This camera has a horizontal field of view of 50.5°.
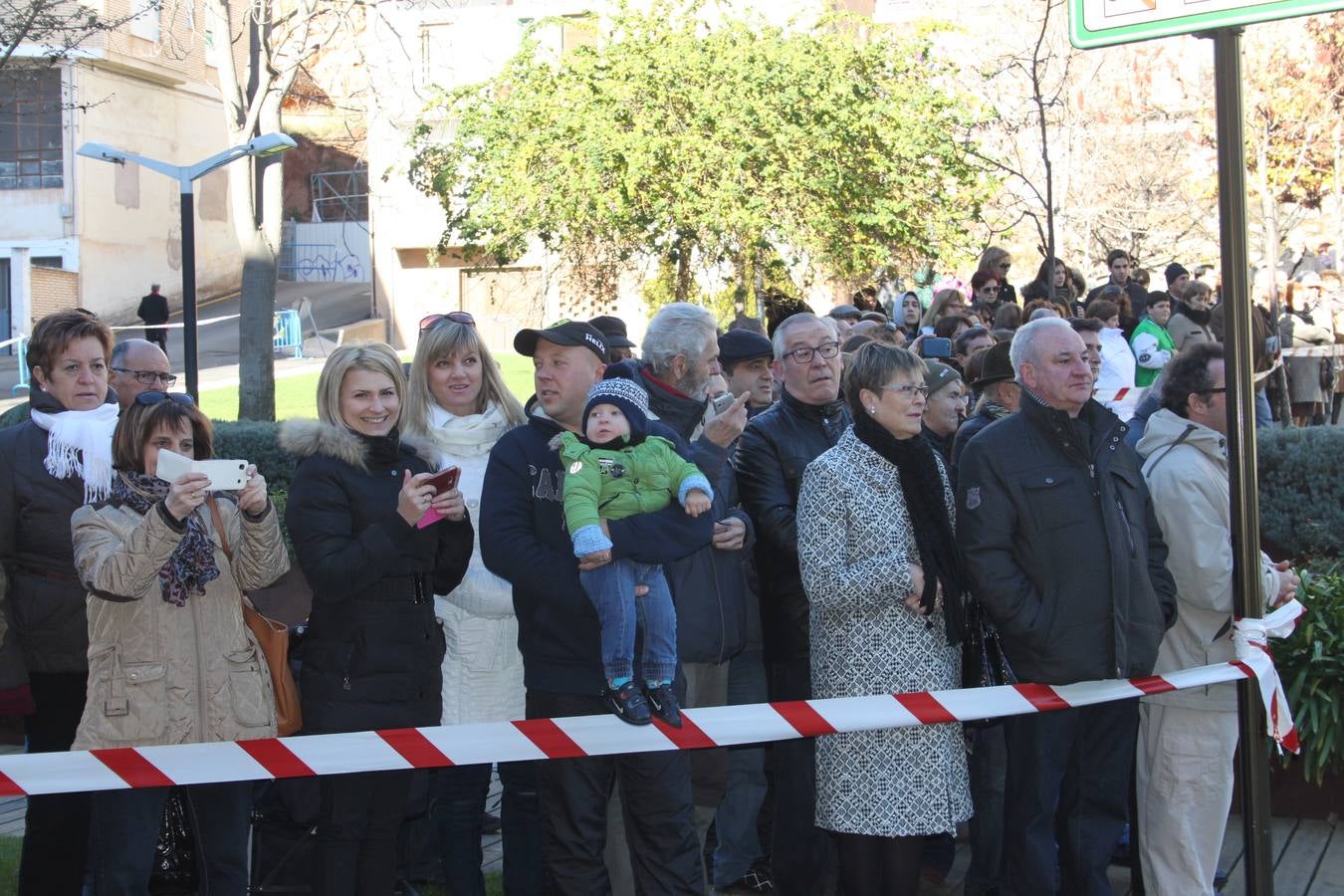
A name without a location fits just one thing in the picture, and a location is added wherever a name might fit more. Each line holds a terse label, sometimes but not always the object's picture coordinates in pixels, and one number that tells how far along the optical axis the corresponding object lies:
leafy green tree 19.88
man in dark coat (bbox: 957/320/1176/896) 4.82
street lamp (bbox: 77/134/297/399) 12.63
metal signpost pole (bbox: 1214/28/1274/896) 4.02
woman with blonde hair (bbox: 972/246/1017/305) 13.04
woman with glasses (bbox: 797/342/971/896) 4.80
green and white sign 3.88
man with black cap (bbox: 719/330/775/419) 6.21
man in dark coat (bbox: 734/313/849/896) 5.36
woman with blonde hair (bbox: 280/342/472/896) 4.55
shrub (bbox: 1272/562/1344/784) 6.02
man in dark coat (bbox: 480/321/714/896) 4.55
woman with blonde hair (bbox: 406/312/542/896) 5.23
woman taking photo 4.40
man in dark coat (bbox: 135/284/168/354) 30.69
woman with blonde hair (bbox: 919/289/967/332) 10.34
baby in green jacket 4.39
